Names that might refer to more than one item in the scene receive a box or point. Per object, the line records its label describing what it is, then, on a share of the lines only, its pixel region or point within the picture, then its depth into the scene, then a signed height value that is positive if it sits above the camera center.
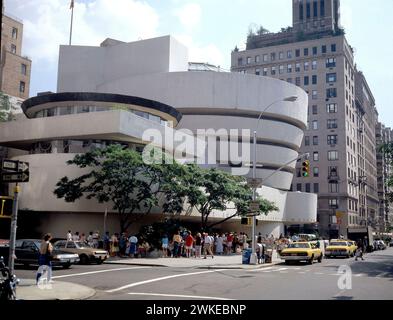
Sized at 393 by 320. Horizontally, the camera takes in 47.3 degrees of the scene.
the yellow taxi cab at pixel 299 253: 26.81 -1.84
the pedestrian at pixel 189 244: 30.12 -1.64
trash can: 26.66 -2.07
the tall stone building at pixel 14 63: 74.75 +25.80
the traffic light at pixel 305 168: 25.67 +3.09
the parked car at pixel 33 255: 20.58 -1.80
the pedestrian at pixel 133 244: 28.41 -1.64
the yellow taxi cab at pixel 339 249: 35.84 -2.11
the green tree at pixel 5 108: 46.73 +11.57
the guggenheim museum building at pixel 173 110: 37.22 +12.87
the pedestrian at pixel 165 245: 29.75 -1.72
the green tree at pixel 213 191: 33.34 +2.35
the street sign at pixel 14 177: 12.05 +1.03
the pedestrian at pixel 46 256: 14.45 -1.30
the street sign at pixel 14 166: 12.05 +1.33
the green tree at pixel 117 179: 30.61 +2.67
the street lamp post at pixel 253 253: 26.41 -1.88
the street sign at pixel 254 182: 26.81 +2.31
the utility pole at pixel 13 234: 12.03 -0.50
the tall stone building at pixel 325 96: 91.69 +27.34
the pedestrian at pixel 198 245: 29.83 -1.71
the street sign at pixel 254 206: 26.67 +0.89
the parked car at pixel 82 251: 23.59 -1.78
